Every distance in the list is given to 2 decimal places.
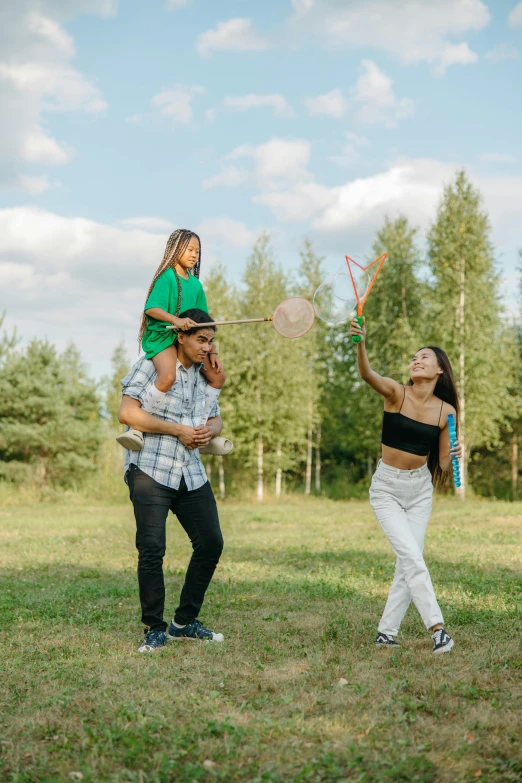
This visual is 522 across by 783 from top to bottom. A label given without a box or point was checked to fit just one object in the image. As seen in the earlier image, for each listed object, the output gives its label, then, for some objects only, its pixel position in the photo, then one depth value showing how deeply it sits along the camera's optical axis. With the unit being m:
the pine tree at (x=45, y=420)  27.22
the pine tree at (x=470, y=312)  27.59
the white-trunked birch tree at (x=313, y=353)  31.87
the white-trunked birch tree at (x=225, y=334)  28.86
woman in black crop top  6.07
